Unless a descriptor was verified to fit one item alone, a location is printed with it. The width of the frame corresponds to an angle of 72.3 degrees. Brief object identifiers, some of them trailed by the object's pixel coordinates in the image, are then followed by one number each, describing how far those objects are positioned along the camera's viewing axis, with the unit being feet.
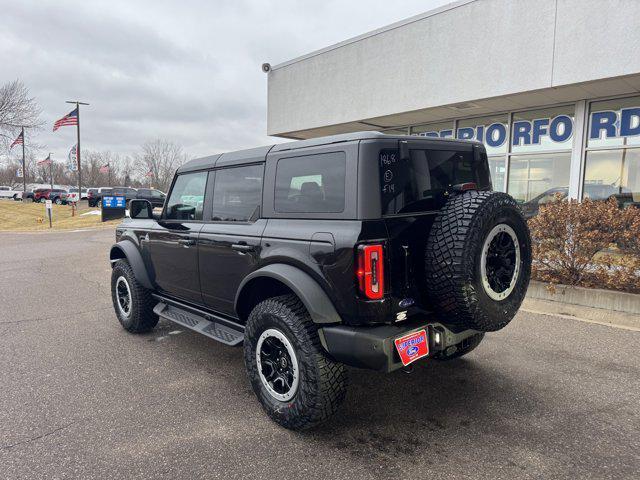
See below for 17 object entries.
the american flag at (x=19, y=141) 111.80
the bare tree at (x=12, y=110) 108.78
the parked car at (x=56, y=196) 133.69
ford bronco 8.66
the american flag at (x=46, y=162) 121.53
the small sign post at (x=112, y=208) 67.67
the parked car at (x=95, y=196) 106.73
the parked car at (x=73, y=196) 88.10
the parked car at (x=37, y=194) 142.51
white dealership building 26.81
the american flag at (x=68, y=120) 83.87
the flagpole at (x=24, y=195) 150.92
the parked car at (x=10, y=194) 171.36
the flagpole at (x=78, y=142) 85.97
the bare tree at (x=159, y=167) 234.79
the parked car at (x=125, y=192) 101.19
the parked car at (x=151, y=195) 93.79
